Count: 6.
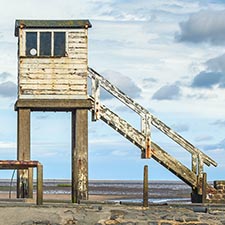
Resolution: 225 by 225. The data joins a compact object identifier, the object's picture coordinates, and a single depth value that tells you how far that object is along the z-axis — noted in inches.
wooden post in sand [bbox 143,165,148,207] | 1037.0
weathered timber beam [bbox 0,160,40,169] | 1020.5
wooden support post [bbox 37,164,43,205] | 974.4
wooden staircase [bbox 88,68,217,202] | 1288.1
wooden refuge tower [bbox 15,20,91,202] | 1268.5
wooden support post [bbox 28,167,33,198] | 1209.3
